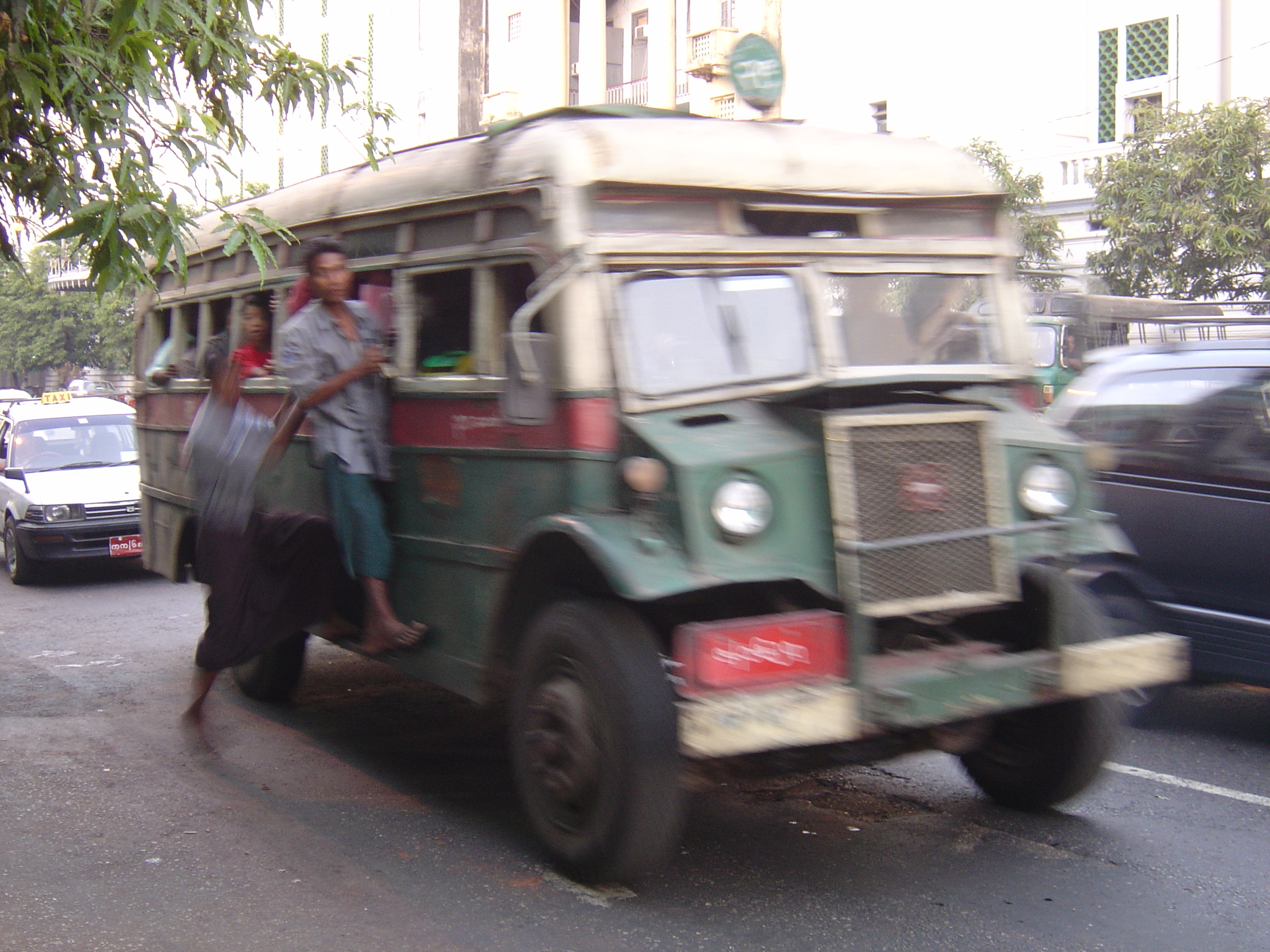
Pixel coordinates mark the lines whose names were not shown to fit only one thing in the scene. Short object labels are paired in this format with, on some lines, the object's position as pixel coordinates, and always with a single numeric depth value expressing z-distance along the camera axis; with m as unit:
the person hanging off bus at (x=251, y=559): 6.04
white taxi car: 12.40
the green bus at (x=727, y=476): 4.17
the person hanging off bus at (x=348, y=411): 5.56
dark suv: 6.03
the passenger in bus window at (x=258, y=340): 6.79
